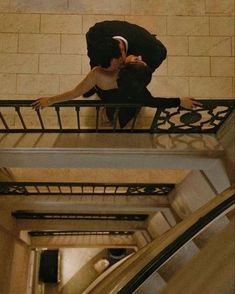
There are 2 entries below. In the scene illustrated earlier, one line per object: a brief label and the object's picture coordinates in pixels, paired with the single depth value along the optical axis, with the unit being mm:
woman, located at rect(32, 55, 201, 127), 3286
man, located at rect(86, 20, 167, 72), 3871
